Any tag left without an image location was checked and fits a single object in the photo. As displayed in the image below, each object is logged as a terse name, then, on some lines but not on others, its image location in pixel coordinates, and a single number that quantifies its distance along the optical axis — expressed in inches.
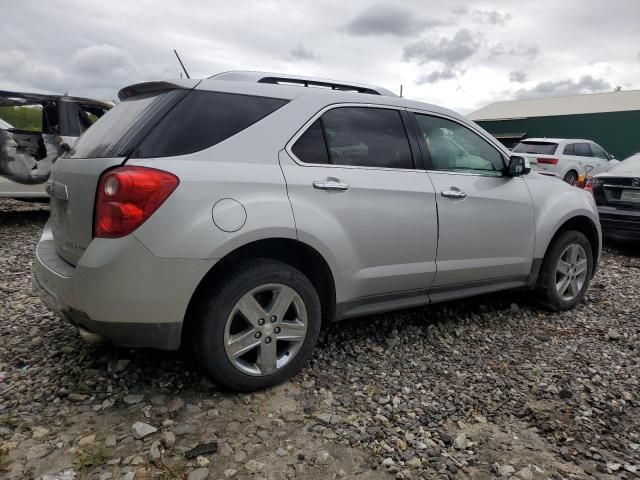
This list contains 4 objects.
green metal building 897.5
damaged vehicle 261.1
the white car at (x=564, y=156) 499.8
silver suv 93.0
